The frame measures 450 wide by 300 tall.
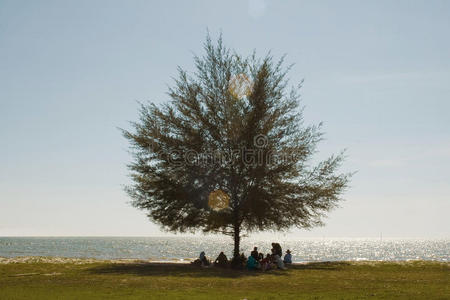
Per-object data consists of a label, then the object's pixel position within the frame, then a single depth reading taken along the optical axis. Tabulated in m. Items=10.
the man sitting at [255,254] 24.14
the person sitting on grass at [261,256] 24.98
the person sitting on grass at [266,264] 23.11
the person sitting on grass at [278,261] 23.94
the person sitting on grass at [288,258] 26.70
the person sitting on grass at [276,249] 25.37
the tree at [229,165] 26.17
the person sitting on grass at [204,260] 24.81
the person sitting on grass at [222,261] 24.61
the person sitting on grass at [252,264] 23.30
